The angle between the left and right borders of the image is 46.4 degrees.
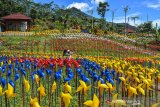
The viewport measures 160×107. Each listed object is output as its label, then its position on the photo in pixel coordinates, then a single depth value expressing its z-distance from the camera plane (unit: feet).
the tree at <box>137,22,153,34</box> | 130.06
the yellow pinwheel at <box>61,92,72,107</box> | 6.58
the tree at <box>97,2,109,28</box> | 139.25
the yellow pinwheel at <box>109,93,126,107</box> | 5.85
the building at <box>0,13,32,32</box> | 93.00
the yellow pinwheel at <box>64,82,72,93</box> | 8.23
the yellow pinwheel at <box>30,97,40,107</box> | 5.87
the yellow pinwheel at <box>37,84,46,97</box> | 8.19
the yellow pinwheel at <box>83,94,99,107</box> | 5.64
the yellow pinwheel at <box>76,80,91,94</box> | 7.79
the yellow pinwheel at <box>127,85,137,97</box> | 8.58
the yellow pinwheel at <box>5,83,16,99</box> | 7.59
